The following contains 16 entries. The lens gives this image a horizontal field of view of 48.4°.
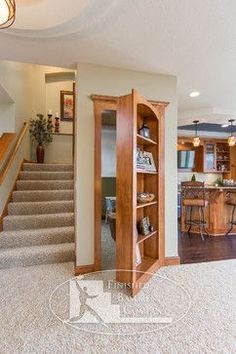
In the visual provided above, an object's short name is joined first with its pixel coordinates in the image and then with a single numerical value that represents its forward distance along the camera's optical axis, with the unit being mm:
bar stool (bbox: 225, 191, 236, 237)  5320
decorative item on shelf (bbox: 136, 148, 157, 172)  2896
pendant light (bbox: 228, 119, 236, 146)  5988
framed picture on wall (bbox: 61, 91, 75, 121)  6339
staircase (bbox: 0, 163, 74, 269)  3354
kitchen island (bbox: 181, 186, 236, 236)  5363
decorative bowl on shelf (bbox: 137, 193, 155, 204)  3000
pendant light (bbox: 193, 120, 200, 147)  6113
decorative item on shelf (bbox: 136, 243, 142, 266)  2951
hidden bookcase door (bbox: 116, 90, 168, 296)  2541
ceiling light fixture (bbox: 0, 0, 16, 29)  1466
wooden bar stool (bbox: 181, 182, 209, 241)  5223
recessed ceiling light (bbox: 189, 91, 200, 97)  4164
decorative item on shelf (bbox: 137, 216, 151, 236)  3057
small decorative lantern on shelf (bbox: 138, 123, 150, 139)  3104
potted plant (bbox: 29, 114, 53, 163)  5586
